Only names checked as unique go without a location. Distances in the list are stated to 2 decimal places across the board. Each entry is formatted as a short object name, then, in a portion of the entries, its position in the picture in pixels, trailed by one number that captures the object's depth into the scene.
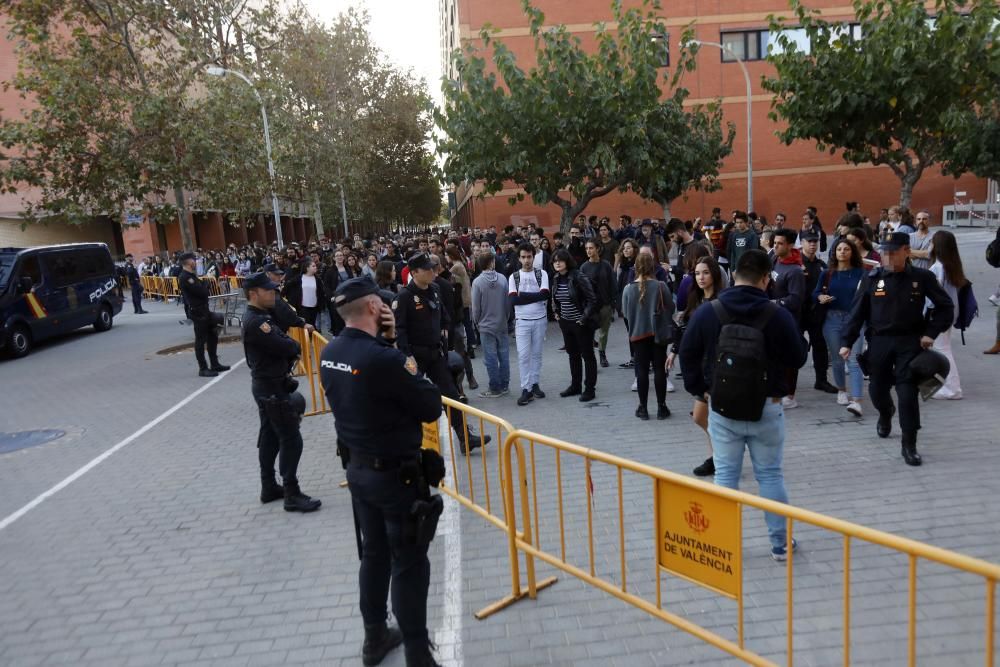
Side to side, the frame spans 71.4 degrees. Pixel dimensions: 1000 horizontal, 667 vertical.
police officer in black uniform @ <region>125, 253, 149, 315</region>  23.03
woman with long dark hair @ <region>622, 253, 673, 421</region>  7.18
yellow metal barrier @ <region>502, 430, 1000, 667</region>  2.17
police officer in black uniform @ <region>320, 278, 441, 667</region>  3.18
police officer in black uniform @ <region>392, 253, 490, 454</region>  6.69
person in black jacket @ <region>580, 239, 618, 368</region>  8.85
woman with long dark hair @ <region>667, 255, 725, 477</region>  5.51
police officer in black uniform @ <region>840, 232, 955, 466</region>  5.33
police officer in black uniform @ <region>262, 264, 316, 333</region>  7.07
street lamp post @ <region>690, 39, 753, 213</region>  24.39
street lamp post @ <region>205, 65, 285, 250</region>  15.84
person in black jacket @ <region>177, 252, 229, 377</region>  10.77
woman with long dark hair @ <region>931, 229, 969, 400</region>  6.75
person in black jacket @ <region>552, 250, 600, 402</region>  7.98
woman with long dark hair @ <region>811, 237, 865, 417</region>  6.86
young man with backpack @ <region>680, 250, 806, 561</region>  3.88
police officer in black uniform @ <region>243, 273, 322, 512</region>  5.28
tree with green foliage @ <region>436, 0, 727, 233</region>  14.96
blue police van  14.73
